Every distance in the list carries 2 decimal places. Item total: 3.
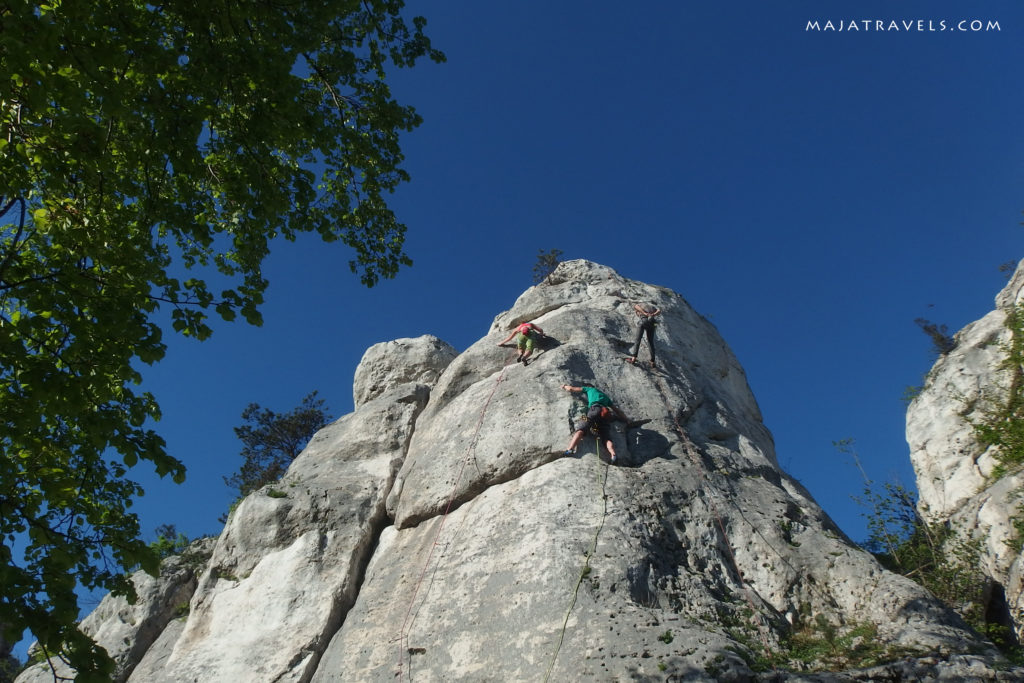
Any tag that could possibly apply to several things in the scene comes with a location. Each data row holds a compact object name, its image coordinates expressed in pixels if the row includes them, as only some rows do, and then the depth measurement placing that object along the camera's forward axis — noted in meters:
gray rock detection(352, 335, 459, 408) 20.06
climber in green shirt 12.23
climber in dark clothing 15.62
